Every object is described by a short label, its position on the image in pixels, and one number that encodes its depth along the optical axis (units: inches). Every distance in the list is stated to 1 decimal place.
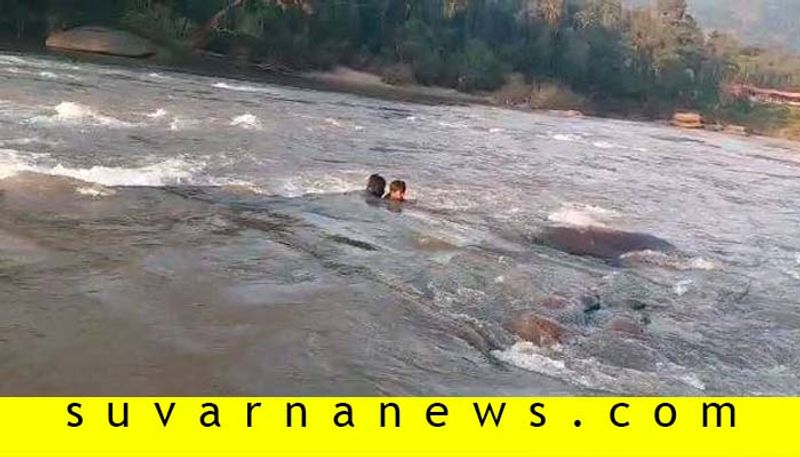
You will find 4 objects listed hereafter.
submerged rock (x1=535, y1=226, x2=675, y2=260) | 515.2
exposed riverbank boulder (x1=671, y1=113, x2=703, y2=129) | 2511.2
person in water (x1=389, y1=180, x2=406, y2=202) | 585.9
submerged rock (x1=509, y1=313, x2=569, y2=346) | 333.7
